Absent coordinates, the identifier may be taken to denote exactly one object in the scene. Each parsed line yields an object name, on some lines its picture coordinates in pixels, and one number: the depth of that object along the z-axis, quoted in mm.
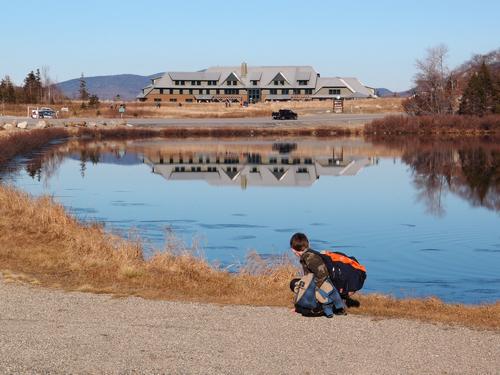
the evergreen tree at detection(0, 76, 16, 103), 130375
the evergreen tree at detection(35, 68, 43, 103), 145412
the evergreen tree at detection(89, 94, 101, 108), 123850
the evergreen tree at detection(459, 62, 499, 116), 86000
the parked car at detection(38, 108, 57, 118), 99756
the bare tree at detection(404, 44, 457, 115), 91875
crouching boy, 10367
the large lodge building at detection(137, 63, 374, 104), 148250
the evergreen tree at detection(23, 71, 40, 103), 139250
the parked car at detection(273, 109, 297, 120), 97125
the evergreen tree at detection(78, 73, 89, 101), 156175
